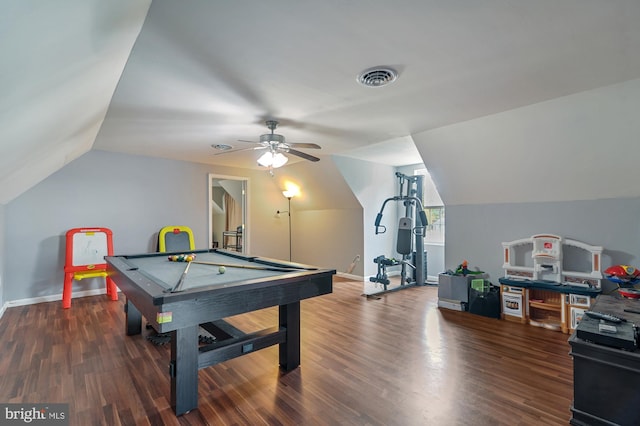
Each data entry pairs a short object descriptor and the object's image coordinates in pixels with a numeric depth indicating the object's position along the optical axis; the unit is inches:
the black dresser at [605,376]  65.2
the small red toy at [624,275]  112.6
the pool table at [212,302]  72.2
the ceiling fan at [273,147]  134.0
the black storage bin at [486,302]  153.4
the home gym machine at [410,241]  204.8
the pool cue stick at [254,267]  106.8
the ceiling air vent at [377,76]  91.0
